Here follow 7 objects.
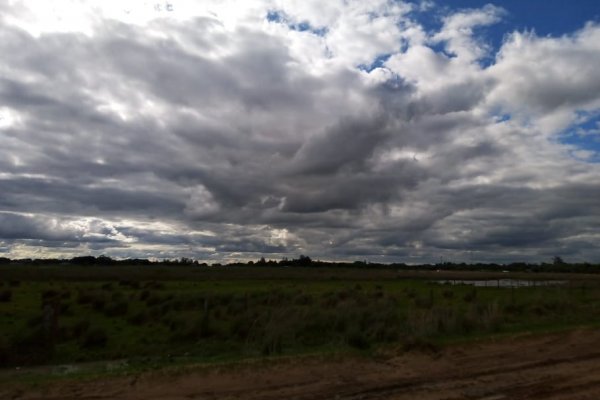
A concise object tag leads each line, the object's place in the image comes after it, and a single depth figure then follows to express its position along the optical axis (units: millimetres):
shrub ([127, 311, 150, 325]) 27781
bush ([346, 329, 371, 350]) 14921
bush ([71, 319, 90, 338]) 22922
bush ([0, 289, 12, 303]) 34125
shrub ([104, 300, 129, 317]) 30453
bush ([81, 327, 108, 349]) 21703
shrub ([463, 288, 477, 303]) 37444
